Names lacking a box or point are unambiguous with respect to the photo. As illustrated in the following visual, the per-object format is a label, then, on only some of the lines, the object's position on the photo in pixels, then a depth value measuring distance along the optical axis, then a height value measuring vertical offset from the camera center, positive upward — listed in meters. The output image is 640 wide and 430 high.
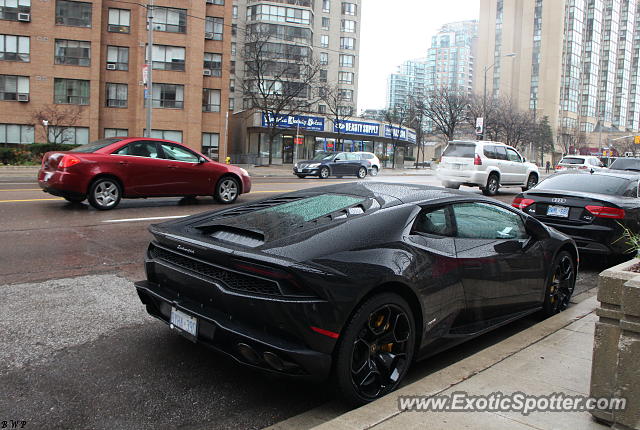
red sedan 11.30 -0.38
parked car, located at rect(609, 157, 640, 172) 20.56 +0.52
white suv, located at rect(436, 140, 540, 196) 18.89 +0.18
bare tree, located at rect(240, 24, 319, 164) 50.46 +10.12
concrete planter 2.93 -0.94
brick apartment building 42.22 +7.00
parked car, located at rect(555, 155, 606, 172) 31.45 +0.79
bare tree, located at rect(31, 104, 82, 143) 38.98 +2.40
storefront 56.31 +2.91
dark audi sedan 7.90 -0.48
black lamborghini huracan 3.29 -0.78
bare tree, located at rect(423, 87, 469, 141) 61.03 +7.08
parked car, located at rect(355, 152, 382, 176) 32.72 +0.25
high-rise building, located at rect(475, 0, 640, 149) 111.69 +26.34
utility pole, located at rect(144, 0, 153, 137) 27.47 +4.16
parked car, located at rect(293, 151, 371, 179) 30.03 -0.09
